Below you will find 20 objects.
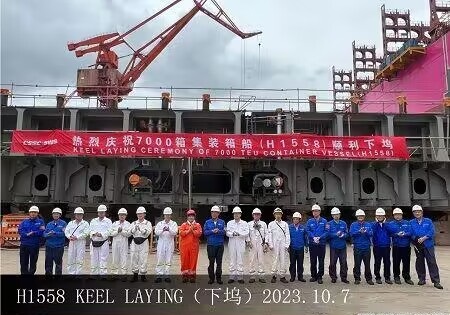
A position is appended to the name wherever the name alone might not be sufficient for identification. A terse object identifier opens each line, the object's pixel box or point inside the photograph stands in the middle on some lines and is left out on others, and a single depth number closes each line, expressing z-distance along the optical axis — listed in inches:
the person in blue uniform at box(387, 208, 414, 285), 332.2
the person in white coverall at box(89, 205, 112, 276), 328.2
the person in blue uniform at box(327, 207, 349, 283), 330.3
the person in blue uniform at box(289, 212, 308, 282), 332.2
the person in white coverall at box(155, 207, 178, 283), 333.4
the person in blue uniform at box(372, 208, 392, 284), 335.3
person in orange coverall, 321.7
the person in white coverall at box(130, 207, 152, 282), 330.0
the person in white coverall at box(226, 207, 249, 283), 328.8
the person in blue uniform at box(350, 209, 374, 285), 329.4
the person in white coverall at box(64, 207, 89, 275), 327.0
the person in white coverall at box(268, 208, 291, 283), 338.0
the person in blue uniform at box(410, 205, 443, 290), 317.1
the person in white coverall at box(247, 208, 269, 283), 336.2
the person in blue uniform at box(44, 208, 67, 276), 319.3
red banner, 578.6
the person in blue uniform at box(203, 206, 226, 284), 321.1
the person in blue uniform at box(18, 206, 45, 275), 319.6
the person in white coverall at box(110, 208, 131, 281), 335.9
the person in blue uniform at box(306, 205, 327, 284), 331.6
